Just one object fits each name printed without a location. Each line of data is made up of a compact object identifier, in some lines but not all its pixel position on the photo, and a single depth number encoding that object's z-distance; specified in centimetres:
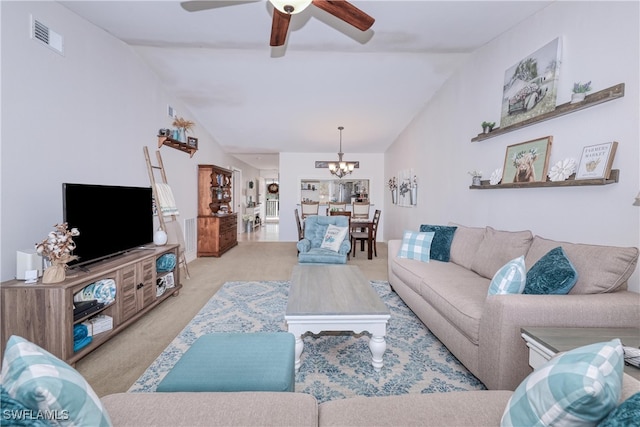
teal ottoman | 124
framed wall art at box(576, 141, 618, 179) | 205
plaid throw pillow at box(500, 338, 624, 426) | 69
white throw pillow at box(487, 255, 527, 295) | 187
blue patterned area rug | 191
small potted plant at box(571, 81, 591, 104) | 222
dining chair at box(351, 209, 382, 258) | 597
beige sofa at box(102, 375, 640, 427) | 92
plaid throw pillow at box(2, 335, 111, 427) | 65
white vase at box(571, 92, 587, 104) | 223
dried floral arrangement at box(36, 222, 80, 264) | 203
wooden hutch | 602
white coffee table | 201
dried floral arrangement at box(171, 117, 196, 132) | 473
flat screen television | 234
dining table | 573
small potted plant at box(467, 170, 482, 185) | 352
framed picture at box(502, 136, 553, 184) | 262
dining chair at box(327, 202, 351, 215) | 714
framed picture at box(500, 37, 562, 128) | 256
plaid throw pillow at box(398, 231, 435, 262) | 344
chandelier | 675
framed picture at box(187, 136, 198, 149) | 495
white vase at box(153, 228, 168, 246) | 357
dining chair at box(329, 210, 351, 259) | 691
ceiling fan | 177
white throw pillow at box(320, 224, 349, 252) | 452
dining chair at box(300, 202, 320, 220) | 724
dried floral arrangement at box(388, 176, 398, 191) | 711
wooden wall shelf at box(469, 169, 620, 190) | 203
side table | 140
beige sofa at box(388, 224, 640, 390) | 165
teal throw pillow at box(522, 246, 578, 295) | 177
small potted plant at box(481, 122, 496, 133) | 333
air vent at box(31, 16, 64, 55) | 228
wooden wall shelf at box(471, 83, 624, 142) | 200
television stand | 196
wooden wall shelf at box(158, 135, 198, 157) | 426
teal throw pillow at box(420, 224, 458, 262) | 340
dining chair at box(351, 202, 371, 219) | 739
